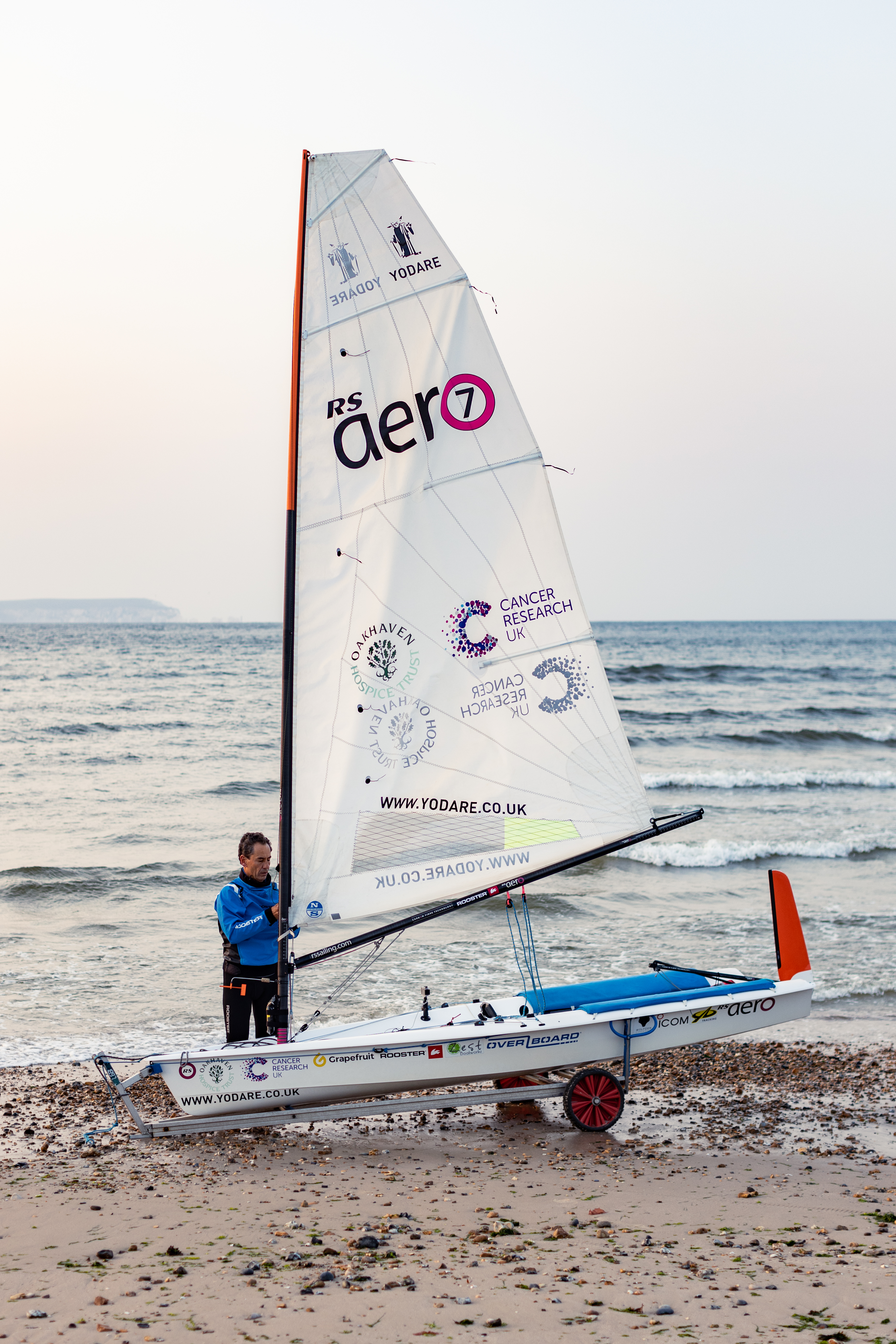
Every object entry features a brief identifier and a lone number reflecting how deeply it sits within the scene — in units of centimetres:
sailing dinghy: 1202
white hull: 1205
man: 1299
